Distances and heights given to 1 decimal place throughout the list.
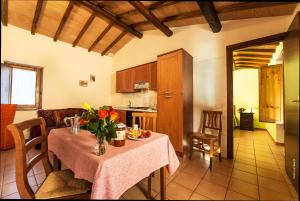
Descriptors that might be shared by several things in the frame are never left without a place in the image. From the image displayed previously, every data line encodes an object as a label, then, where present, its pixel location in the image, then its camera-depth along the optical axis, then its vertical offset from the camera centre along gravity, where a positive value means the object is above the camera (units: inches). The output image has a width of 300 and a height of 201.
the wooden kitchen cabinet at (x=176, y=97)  97.8 +3.7
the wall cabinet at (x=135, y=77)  134.9 +27.2
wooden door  149.7 +9.5
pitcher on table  53.6 -9.0
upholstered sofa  114.0 -13.2
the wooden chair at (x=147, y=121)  66.3 -9.2
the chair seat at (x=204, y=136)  88.0 -22.6
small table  186.7 -25.7
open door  54.9 +1.2
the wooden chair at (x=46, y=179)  32.9 -21.3
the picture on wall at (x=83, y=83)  162.6 +22.1
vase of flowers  34.7 -5.9
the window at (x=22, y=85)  117.7 +14.9
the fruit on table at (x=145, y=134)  49.9 -11.7
